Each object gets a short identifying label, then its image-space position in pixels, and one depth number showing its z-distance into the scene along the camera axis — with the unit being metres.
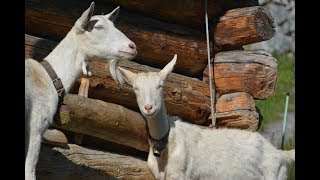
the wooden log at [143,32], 7.88
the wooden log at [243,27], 9.12
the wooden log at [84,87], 7.74
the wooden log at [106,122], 7.45
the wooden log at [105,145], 8.19
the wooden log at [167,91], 8.14
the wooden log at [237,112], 9.08
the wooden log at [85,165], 7.54
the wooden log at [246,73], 9.16
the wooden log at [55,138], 7.48
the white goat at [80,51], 6.68
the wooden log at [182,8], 8.77
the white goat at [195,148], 7.29
